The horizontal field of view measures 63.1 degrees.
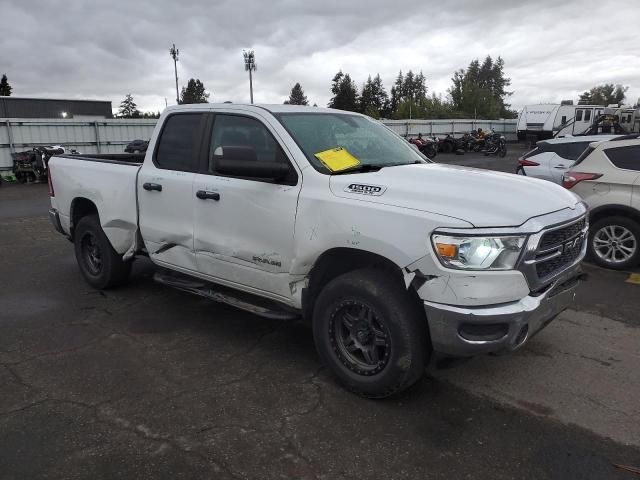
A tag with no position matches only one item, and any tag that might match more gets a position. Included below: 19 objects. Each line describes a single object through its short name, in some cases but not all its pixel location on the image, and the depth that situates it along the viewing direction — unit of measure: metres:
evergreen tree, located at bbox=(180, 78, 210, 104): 89.62
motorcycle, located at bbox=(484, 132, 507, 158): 27.93
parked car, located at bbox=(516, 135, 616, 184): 8.80
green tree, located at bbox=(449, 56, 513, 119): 70.81
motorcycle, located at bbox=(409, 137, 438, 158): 26.23
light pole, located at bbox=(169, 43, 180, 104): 53.44
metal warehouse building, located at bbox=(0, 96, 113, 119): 35.69
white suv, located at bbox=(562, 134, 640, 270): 6.32
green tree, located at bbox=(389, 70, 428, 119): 99.22
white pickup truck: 2.91
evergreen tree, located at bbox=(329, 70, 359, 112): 80.88
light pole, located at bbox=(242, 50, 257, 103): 47.22
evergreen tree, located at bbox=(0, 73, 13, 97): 59.14
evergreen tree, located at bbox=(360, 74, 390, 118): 86.44
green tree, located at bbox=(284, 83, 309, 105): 102.82
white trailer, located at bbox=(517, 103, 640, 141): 32.41
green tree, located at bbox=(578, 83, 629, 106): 104.02
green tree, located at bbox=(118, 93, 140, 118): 98.84
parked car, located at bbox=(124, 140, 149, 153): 18.81
